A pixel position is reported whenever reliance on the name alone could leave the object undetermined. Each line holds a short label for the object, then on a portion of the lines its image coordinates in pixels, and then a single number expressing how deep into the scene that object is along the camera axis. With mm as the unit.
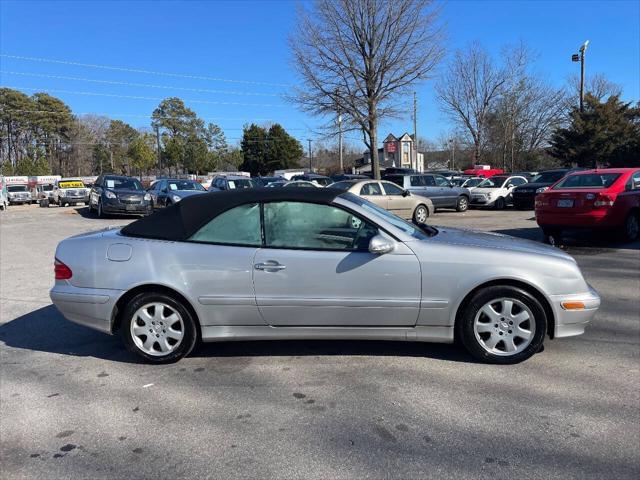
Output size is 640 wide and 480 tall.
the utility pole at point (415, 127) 51531
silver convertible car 4055
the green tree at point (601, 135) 39844
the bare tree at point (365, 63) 23000
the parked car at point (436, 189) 20328
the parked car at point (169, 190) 19531
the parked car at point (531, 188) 19781
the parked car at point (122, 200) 18984
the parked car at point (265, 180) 26750
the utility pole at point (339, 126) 25484
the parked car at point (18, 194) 39406
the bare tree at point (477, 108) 43188
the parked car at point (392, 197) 16250
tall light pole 33688
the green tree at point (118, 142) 86312
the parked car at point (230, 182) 23688
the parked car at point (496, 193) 21438
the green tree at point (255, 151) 76688
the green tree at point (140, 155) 69500
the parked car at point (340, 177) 33738
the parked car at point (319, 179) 25155
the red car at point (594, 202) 9773
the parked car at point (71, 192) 30812
